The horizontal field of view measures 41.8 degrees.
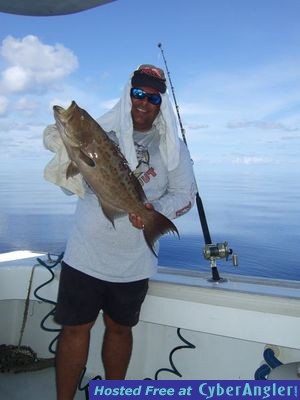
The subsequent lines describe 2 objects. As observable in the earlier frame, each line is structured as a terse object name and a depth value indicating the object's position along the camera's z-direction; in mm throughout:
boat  2404
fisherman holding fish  2111
